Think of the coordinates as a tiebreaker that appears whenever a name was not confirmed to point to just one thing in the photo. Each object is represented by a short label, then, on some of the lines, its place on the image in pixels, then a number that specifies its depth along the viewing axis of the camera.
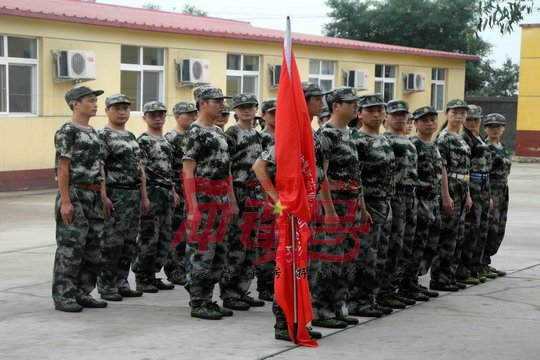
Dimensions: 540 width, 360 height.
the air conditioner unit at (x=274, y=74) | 26.44
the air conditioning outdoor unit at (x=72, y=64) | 19.80
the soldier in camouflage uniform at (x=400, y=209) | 8.34
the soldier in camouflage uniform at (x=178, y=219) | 9.60
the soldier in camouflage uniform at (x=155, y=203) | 9.12
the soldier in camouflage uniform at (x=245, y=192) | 8.49
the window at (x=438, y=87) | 35.56
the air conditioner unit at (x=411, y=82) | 33.31
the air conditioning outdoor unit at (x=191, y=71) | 23.08
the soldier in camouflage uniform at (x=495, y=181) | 10.27
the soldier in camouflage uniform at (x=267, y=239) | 8.70
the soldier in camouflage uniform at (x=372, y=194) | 7.96
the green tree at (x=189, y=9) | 68.71
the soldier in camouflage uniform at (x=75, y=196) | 7.91
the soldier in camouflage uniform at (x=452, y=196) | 9.38
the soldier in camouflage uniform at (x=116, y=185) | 8.50
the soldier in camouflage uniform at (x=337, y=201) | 7.52
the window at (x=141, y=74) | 22.19
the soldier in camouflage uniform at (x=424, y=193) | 8.80
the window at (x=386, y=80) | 32.22
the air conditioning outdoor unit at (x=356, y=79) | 30.08
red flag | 6.80
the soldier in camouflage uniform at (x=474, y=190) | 9.81
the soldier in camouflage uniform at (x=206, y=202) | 7.80
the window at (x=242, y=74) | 25.28
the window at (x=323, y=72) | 28.73
